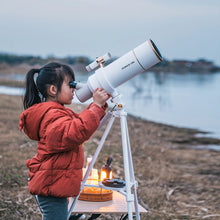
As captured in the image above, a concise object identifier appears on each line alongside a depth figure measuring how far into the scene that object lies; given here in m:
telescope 2.14
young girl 2.02
